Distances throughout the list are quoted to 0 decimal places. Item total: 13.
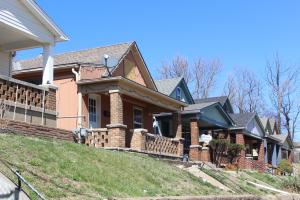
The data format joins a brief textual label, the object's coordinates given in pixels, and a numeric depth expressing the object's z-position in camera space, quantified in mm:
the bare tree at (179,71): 57928
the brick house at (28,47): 15203
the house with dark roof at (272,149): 44456
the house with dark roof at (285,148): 49188
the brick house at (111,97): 20078
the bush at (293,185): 22177
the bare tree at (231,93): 61125
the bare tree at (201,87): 57281
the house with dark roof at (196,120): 27594
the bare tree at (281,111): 59469
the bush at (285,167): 39031
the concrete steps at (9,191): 7844
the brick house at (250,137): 32997
